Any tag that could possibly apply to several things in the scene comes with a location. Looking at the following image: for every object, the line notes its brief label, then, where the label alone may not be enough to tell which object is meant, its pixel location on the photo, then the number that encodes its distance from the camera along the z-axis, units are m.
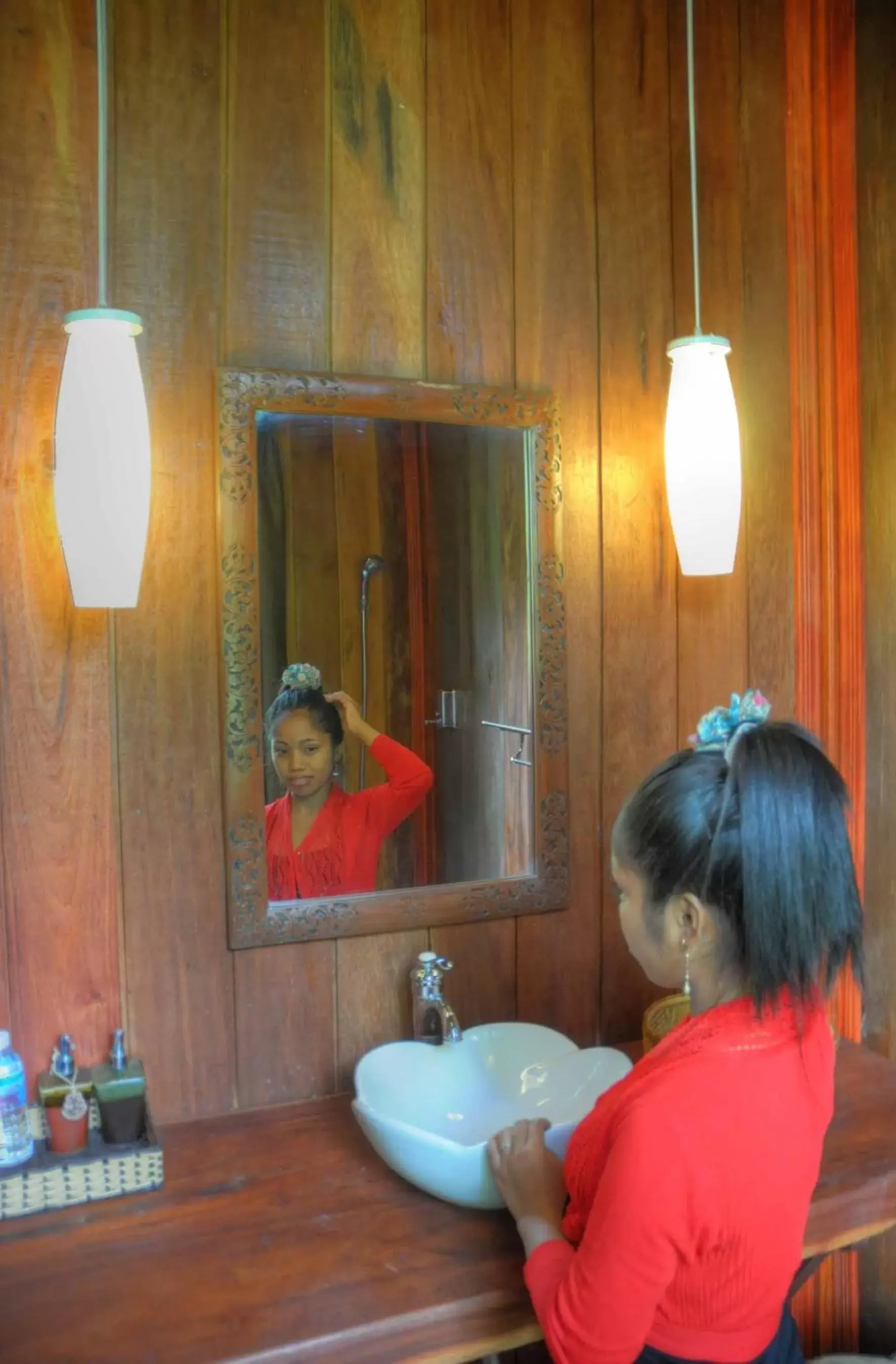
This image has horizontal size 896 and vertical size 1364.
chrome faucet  1.52
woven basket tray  1.25
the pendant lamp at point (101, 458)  1.23
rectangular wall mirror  1.46
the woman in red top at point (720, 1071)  0.94
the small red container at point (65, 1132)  1.30
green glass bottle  1.32
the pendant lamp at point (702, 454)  1.53
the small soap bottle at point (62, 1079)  1.33
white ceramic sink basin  1.44
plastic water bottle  1.26
